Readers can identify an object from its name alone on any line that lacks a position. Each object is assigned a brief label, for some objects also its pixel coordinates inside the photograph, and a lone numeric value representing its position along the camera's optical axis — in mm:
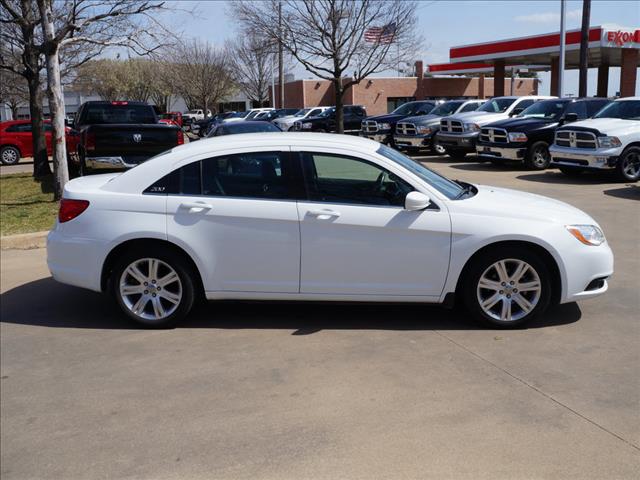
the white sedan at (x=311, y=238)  5312
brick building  56803
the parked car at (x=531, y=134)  16766
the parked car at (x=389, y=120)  23609
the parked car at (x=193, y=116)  53056
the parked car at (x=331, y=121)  31828
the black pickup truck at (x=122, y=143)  11891
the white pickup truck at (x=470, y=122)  19609
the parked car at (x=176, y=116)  42756
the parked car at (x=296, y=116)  33294
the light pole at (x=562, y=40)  26531
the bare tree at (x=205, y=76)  52344
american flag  27781
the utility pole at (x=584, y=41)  24688
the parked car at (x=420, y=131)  21734
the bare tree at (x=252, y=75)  52844
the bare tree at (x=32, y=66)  14727
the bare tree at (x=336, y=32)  26938
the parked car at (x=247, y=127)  15766
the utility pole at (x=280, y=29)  27375
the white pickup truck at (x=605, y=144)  13695
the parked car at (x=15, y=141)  24453
